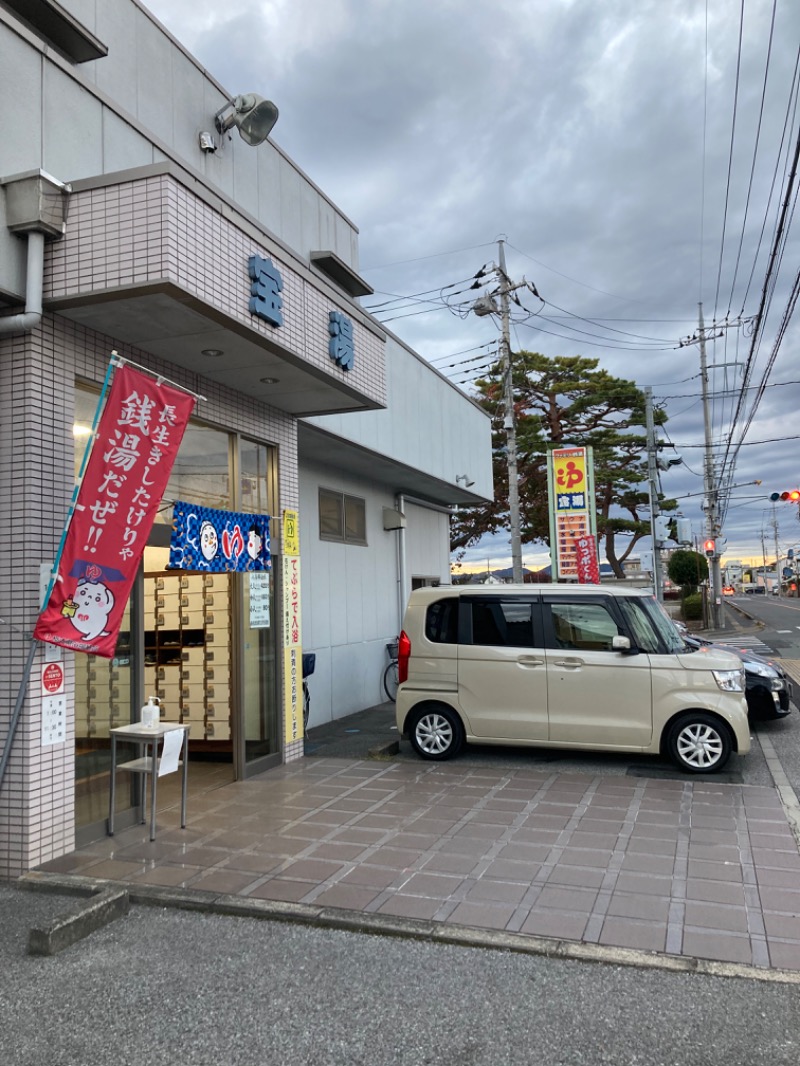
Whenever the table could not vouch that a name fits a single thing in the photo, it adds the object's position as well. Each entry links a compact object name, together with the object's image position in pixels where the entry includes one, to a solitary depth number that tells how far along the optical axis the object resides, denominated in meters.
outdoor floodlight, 7.14
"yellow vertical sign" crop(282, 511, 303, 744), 8.14
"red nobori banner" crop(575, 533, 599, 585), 17.08
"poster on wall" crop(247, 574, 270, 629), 7.68
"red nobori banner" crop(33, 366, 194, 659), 4.84
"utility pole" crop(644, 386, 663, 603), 21.27
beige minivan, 7.11
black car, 9.33
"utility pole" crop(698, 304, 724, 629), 33.38
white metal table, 5.37
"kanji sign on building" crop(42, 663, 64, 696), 5.11
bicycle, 12.84
